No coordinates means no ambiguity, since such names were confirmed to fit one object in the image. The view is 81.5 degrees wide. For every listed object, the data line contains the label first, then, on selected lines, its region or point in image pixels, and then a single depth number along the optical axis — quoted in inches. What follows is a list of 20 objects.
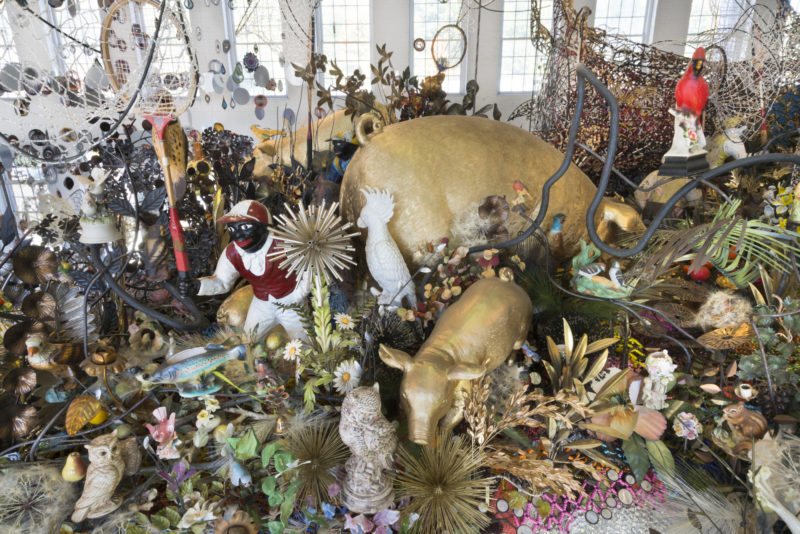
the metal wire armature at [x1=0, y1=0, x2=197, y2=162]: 30.4
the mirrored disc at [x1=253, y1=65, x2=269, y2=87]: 54.4
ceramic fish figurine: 33.7
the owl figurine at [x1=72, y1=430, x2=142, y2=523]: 31.4
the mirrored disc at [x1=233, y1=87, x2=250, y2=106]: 61.2
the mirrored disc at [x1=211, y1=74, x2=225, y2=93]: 61.0
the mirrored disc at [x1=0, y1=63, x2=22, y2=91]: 30.7
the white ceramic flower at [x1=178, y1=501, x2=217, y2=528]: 30.4
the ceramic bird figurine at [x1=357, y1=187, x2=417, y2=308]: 42.0
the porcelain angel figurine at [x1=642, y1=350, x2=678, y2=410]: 34.3
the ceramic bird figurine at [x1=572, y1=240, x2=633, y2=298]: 37.5
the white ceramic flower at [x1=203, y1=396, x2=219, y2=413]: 34.1
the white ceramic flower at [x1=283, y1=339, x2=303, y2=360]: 34.5
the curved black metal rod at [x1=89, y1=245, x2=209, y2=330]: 40.2
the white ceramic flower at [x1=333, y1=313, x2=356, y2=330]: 35.8
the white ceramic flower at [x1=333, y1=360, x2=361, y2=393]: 33.5
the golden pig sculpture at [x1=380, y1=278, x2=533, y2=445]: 31.7
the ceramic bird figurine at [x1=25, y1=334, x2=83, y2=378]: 36.0
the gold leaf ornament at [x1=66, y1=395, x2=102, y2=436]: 34.7
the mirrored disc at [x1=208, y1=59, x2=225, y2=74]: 65.9
